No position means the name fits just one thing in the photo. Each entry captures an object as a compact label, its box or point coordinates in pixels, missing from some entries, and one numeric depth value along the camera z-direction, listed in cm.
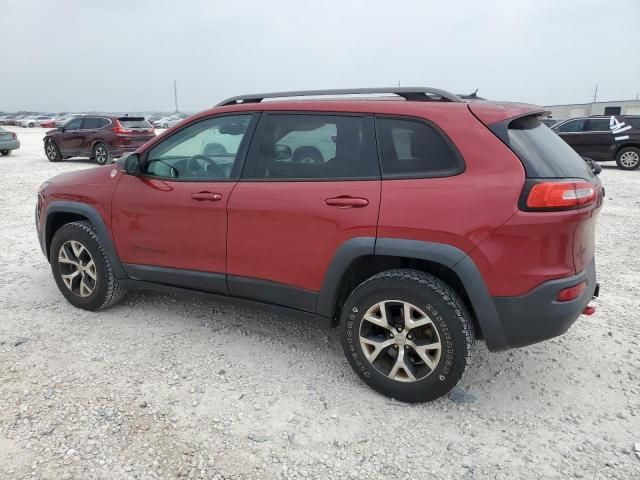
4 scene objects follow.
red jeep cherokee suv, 242
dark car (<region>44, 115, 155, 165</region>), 1404
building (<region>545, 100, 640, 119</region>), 4068
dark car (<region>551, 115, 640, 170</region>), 1341
